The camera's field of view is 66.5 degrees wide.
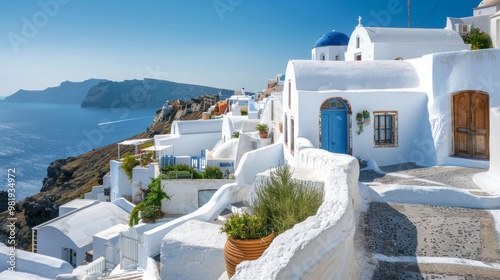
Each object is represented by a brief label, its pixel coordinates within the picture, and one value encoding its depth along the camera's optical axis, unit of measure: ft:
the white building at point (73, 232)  58.56
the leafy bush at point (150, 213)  50.19
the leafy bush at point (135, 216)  52.21
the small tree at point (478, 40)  76.79
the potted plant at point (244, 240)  17.43
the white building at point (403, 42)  63.62
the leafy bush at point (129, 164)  69.56
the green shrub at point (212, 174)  57.16
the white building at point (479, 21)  87.51
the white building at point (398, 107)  39.88
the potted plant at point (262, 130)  67.56
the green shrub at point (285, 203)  19.02
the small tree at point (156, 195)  53.11
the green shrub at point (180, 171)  55.52
